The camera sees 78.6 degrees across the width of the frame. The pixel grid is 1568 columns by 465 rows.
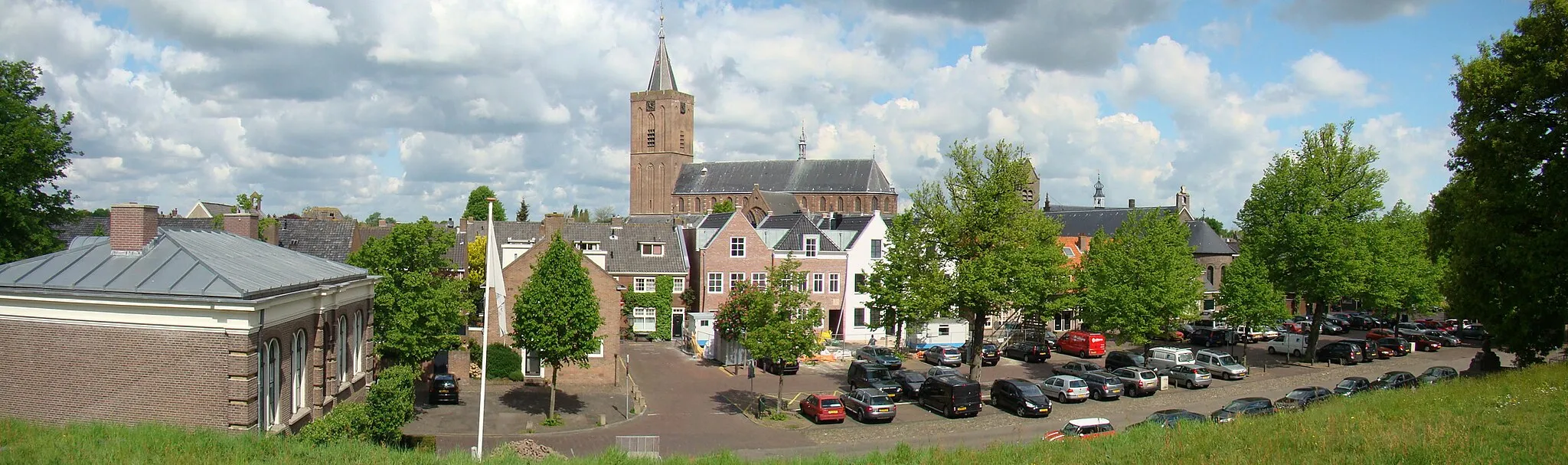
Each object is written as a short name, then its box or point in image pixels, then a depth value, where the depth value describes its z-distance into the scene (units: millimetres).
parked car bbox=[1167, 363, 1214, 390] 39125
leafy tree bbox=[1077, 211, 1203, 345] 40375
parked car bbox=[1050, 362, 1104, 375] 39562
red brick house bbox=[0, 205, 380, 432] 18578
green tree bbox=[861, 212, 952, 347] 37844
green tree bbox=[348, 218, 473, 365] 29391
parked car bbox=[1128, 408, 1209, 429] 24175
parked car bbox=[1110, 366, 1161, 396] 37438
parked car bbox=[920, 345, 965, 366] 45812
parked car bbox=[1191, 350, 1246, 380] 41781
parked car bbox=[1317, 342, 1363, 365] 46625
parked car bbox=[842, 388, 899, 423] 31906
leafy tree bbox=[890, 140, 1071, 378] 36969
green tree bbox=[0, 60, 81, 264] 31688
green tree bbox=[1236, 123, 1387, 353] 45312
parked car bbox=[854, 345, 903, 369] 43594
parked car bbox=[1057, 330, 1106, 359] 50125
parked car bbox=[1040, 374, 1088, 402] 35312
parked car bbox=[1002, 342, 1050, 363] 47969
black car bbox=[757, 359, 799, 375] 43656
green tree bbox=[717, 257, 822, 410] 33062
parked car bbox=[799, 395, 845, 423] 32250
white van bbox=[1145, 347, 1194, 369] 42281
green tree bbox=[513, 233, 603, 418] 31844
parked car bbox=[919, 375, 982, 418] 32844
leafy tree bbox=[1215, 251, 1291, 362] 44812
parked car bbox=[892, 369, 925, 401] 36469
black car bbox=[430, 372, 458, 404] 34875
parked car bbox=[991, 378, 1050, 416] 32594
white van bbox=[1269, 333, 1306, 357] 49250
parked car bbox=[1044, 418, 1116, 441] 24516
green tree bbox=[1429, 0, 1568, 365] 24609
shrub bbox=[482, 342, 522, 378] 39000
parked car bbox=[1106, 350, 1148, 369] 43312
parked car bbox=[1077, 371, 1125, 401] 36250
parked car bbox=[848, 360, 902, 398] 37875
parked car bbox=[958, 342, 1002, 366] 46516
